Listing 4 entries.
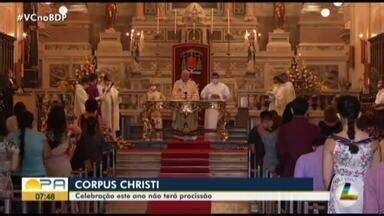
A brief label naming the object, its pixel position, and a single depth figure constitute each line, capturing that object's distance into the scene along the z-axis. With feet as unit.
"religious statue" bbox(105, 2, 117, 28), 92.02
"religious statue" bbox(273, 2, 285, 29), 91.81
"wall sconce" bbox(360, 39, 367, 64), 82.83
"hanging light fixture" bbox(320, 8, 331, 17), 88.12
